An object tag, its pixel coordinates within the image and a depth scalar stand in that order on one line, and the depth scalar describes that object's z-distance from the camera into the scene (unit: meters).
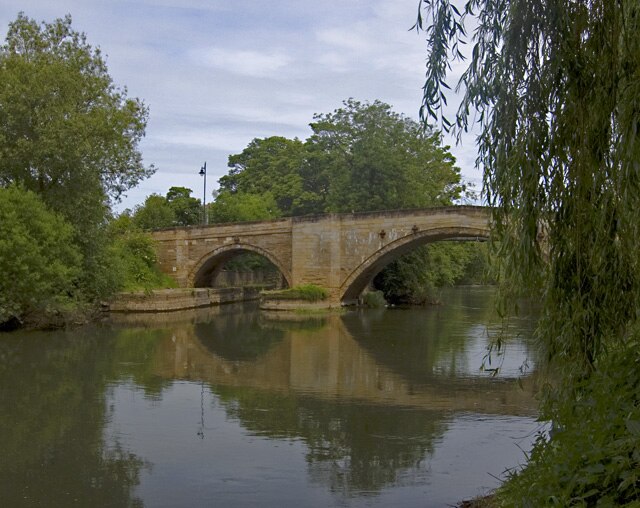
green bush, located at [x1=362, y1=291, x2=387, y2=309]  26.97
